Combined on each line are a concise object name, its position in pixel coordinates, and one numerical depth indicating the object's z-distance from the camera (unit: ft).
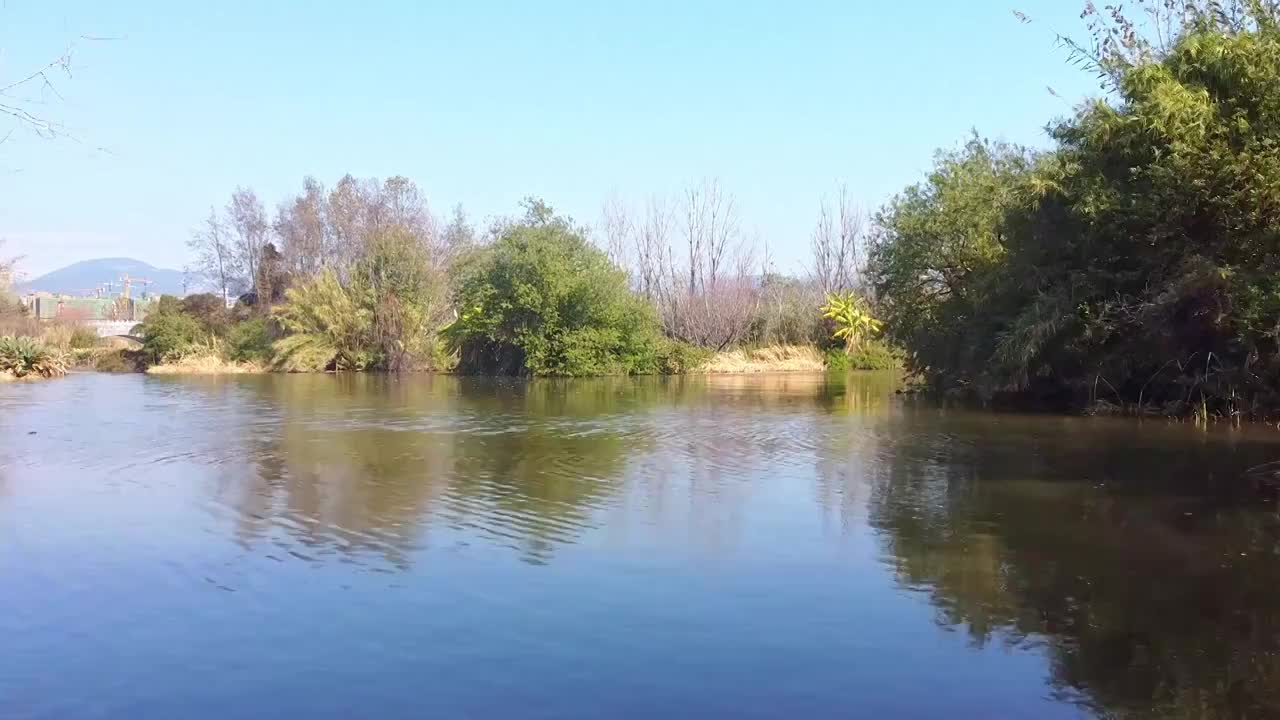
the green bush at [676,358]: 136.98
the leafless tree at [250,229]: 183.11
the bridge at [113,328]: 171.73
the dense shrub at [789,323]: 153.17
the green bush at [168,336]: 150.51
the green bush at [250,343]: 152.15
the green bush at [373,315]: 144.66
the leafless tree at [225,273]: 186.70
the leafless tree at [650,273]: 176.53
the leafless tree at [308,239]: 176.24
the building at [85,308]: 171.81
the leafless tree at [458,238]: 164.35
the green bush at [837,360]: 146.20
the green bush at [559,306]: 128.36
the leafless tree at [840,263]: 187.93
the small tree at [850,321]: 148.25
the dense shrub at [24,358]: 120.78
